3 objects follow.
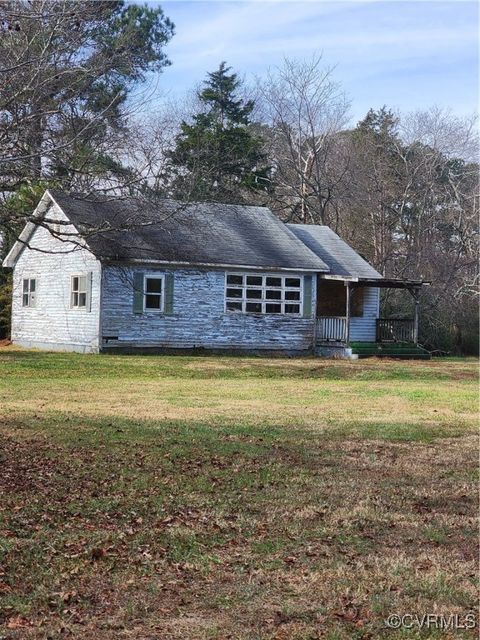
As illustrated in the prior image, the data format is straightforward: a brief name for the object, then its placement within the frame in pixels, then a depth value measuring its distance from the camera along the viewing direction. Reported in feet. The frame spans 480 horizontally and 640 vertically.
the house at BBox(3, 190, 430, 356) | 88.33
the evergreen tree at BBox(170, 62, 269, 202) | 115.55
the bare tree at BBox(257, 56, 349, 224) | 140.26
